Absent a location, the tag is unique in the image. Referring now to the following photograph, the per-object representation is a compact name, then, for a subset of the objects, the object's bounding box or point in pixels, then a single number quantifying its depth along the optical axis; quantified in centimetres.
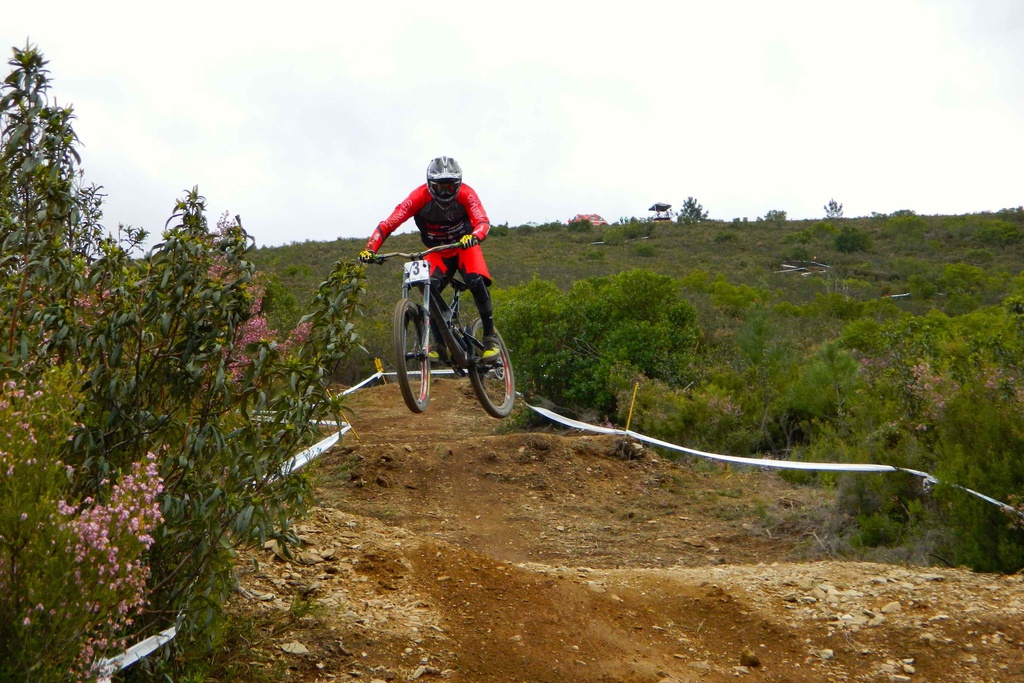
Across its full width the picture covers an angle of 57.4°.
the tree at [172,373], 405
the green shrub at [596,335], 1368
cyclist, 766
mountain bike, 736
